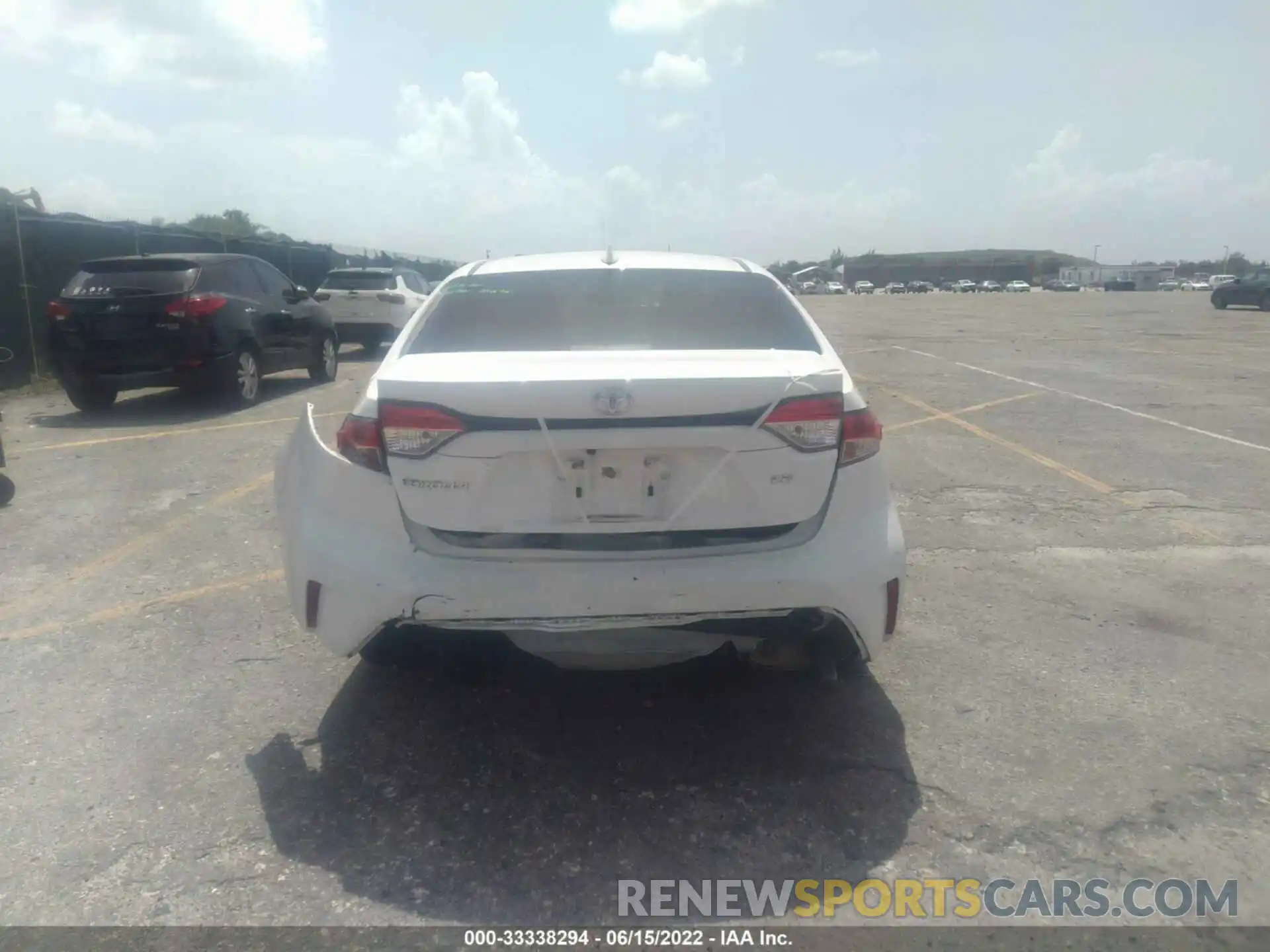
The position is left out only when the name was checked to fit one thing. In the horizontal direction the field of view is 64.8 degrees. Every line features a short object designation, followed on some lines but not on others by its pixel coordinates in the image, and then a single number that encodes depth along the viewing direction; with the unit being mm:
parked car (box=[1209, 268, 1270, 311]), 35594
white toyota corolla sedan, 2930
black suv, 10297
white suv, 17609
